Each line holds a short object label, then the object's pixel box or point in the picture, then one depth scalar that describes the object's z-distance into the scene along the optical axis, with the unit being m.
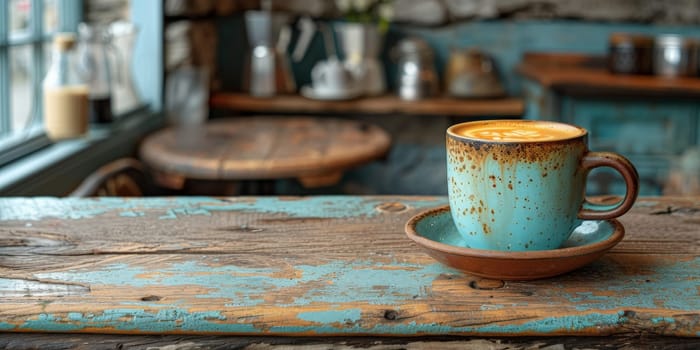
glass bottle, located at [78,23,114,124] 2.39
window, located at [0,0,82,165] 2.18
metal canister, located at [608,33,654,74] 3.07
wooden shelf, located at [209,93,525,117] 3.42
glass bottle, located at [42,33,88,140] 2.16
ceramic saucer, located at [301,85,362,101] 3.37
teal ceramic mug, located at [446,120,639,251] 0.72
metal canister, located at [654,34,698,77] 3.00
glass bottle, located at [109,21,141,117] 2.70
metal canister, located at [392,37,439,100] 3.56
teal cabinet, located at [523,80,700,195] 2.94
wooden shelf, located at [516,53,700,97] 2.83
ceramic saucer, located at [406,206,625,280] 0.73
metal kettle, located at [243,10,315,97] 3.55
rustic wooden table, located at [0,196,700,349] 0.68
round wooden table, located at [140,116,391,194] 2.26
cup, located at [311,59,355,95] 3.34
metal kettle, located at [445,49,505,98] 3.58
